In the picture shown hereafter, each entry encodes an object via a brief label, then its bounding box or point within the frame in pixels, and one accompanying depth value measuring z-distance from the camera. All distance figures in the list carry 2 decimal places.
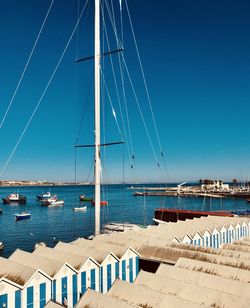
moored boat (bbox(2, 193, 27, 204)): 137.88
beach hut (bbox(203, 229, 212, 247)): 29.05
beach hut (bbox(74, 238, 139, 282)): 20.23
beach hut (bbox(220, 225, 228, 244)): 31.71
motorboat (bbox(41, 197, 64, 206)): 123.61
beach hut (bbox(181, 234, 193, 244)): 26.64
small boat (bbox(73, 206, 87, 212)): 106.00
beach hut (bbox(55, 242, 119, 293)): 18.78
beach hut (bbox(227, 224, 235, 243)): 33.01
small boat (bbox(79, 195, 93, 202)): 150.43
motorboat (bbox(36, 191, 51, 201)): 149.20
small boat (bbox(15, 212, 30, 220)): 84.50
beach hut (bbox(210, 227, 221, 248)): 30.27
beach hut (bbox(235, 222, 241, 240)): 34.12
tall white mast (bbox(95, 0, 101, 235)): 25.81
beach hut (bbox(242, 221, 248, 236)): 35.22
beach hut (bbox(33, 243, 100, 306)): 17.72
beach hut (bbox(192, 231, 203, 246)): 27.81
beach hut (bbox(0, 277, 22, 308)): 14.70
